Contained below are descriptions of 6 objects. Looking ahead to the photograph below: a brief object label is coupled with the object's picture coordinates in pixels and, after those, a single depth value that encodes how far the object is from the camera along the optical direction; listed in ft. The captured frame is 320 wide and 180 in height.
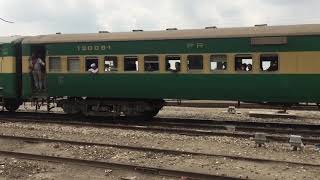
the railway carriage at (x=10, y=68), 41.16
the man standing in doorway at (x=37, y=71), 39.98
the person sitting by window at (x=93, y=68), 38.12
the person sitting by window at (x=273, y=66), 32.66
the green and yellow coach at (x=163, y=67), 32.20
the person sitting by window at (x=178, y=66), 35.36
